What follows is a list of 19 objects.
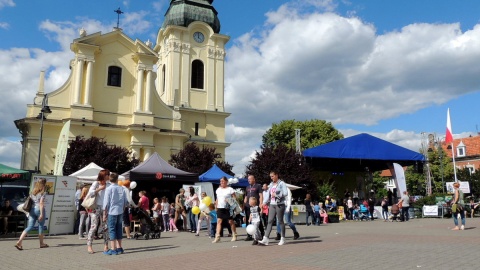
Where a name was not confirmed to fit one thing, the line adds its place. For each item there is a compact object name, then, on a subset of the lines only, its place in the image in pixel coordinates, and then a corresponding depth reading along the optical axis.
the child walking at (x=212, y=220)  12.09
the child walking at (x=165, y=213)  16.66
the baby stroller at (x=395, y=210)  21.28
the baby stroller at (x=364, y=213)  23.77
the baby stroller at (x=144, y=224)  12.45
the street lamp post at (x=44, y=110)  20.99
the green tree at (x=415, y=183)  57.72
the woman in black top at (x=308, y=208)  18.95
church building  33.78
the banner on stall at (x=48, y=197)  13.52
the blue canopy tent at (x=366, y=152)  25.48
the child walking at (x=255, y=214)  10.46
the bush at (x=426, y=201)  25.47
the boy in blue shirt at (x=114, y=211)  8.64
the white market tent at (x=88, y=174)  16.82
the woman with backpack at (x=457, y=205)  13.78
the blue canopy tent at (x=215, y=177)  19.95
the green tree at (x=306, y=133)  53.94
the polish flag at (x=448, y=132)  26.86
